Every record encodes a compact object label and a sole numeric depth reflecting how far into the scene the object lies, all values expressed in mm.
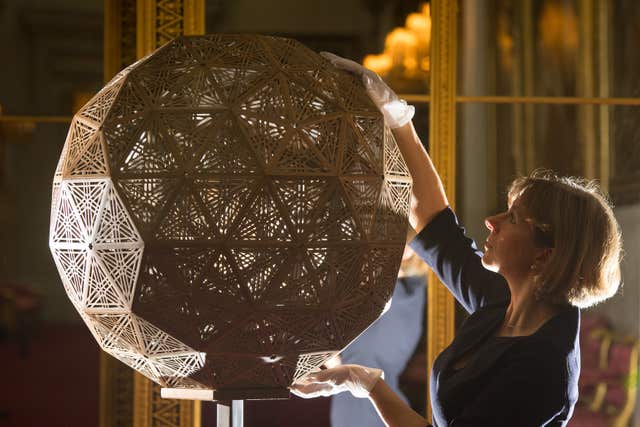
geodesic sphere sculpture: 2769
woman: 3492
